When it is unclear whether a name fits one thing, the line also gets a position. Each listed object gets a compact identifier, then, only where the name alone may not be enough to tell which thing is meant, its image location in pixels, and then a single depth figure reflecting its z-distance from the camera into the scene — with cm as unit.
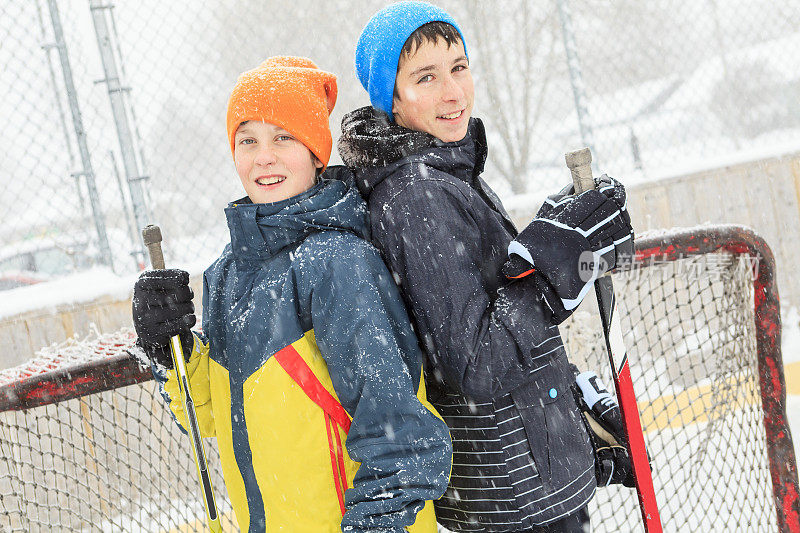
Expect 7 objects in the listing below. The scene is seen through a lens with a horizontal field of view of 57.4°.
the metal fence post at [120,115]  402
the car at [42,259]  468
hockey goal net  220
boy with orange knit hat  147
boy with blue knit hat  156
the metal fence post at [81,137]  410
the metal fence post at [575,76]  485
